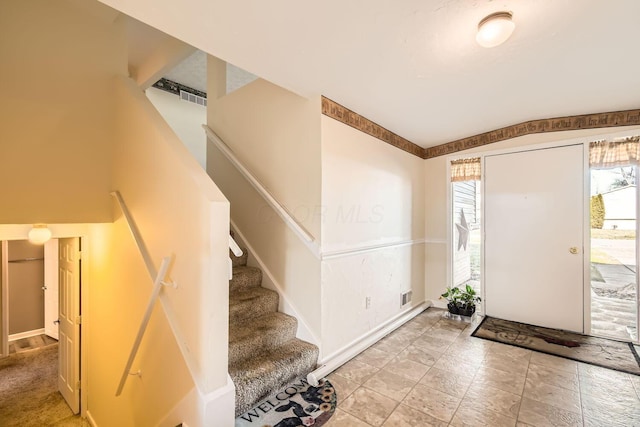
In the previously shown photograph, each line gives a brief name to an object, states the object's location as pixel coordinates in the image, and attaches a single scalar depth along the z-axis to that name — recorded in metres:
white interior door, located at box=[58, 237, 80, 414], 2.93
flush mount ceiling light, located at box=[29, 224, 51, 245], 2.21
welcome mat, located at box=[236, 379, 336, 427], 1.79
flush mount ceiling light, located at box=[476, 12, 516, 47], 1.51
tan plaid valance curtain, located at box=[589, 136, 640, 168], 2.90
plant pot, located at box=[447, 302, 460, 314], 3.58
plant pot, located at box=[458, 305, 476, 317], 3.51
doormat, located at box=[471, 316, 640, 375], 2.54
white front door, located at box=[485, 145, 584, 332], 3.17
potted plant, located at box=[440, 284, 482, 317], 3.53
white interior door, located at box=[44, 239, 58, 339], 4.63
